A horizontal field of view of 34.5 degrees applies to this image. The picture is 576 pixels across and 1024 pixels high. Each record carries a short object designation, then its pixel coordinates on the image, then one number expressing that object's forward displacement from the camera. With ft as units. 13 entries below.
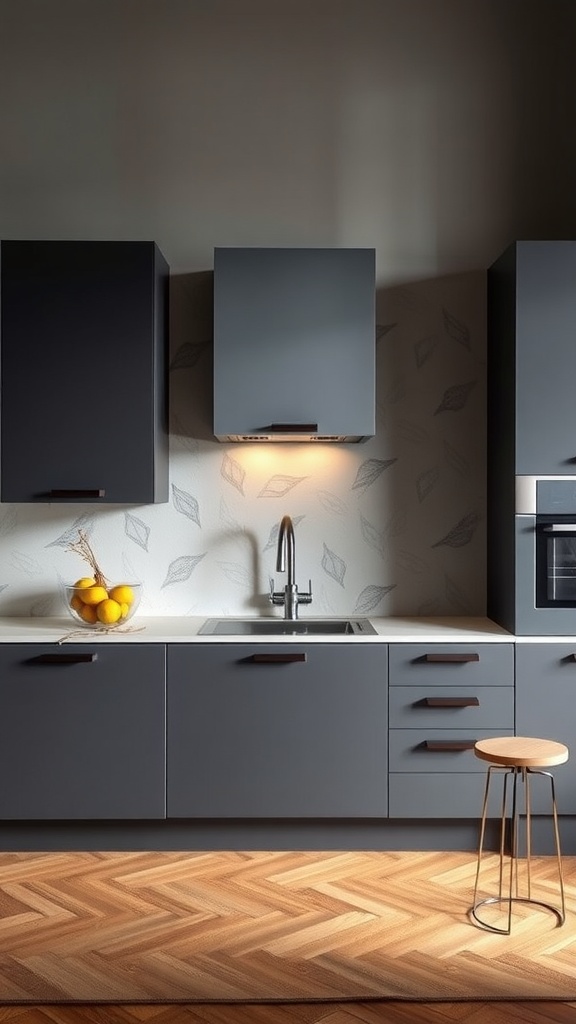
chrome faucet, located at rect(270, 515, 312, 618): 11.24
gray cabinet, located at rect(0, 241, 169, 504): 10.43
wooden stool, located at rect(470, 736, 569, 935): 8.27
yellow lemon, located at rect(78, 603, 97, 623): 10.54
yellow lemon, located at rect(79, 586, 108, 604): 10.50
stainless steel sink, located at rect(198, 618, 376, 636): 11.21
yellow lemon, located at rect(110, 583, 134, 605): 10.62
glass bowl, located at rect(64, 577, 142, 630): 10.49
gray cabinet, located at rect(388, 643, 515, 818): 10.10
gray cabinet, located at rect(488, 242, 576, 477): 10.14
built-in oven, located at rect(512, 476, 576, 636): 10.14
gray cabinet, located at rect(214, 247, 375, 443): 10.59
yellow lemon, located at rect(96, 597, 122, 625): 10.44
